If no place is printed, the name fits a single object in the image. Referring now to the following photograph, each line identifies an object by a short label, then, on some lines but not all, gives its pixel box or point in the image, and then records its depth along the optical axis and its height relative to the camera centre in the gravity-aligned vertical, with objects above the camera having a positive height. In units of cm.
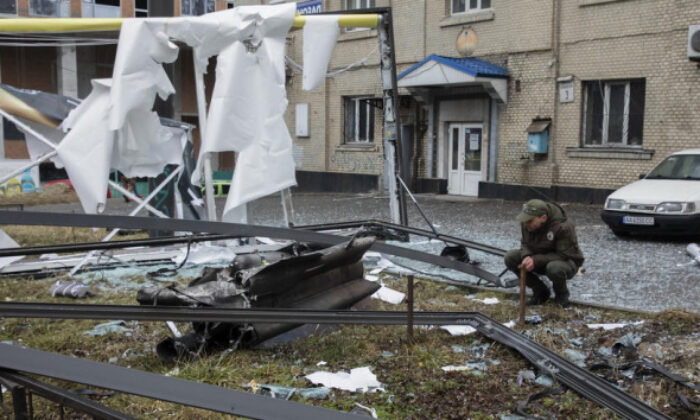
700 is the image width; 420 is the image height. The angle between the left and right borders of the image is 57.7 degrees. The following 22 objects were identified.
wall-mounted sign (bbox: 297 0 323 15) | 1662 +397
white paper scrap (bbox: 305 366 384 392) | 399 -147
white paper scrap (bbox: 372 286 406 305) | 624 -144
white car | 948 -78
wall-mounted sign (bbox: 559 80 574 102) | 1582 +153
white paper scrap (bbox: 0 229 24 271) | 766 -116
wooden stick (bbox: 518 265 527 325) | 509 -116
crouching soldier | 568 -89
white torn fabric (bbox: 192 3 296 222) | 726 +47
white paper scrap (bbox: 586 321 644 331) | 516 -142
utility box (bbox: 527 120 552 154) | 1617 +41
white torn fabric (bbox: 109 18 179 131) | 702 +93
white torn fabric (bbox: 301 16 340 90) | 802 +132
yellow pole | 724 +143
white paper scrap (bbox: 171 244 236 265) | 798 -134
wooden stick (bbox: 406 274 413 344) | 461 -117
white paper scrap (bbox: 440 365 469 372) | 427 -146
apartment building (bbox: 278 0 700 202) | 1446 +150
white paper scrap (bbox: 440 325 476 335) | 498 -140
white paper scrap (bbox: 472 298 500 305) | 616 -146
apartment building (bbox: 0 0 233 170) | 2511 +340
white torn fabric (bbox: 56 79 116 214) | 698 -7
